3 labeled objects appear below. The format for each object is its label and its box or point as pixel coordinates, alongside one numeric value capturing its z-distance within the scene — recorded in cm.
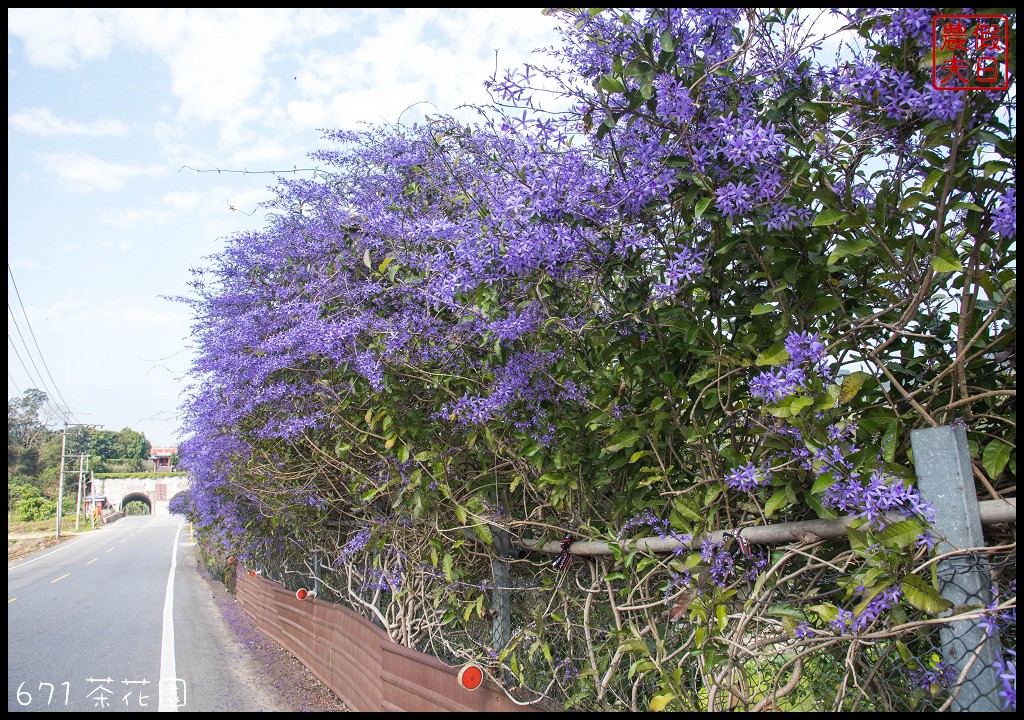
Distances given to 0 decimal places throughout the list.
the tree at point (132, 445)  8856
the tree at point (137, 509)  8225
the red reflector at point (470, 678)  294
